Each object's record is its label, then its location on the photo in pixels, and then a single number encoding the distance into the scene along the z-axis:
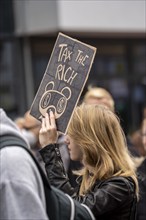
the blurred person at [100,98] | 6.64
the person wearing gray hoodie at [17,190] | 2.43
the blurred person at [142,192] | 5.19
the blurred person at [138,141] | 8.67
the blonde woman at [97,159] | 3.70
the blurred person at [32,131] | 7.71
